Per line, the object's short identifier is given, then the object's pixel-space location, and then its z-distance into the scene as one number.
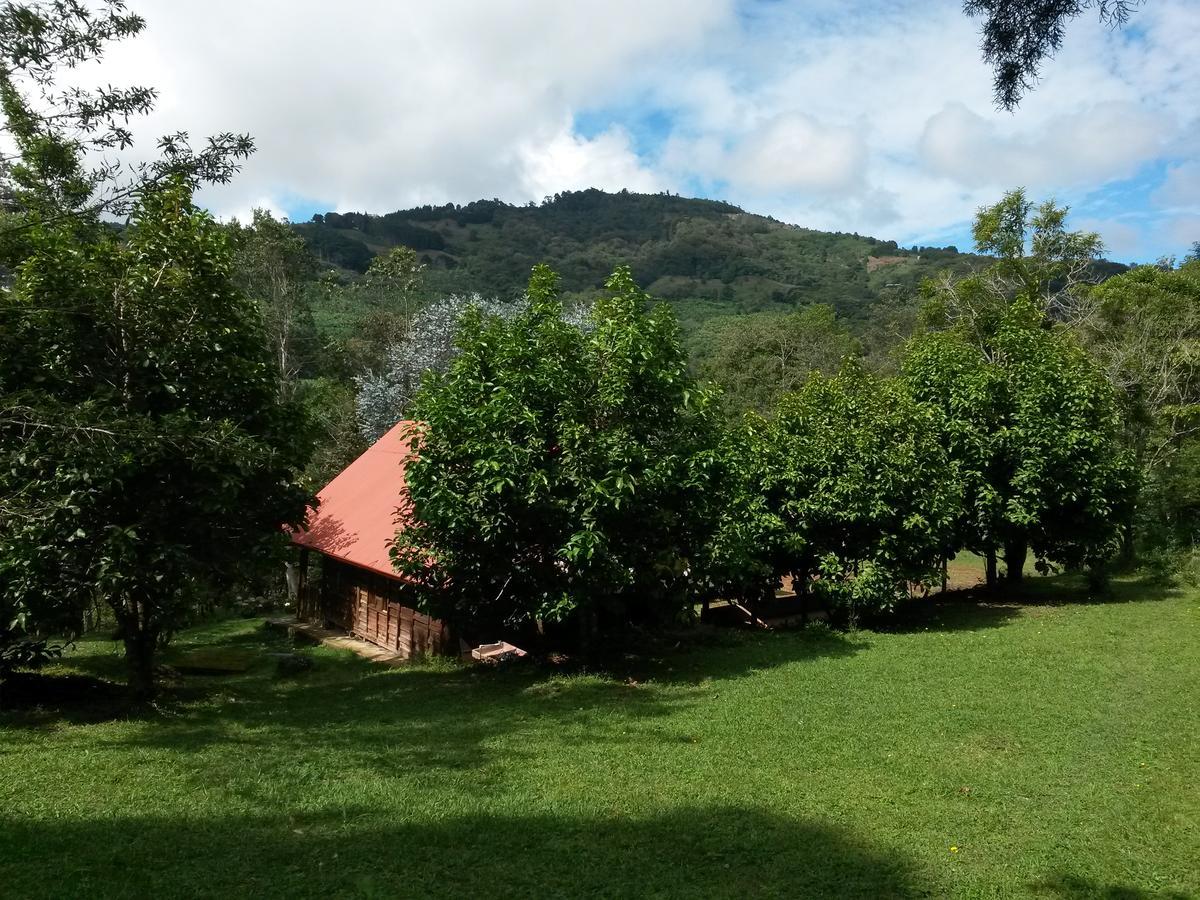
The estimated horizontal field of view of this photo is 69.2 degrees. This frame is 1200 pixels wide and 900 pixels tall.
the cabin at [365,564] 17.86
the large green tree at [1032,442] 18.91
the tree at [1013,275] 28.33
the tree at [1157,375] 24.48
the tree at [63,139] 9.29
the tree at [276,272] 32.78
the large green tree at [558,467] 12.61
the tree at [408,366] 28.55
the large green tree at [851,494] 17.16
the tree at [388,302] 38.31
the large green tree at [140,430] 9.98
